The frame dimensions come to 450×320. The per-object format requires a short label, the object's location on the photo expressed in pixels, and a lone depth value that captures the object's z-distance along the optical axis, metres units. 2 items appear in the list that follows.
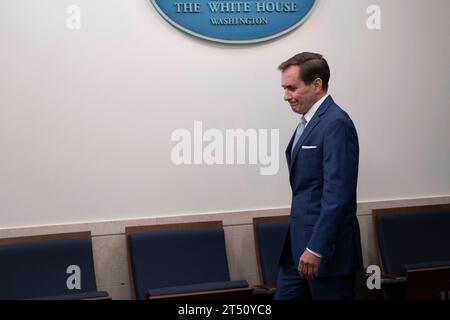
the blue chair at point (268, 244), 3.72
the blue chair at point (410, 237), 3.97
